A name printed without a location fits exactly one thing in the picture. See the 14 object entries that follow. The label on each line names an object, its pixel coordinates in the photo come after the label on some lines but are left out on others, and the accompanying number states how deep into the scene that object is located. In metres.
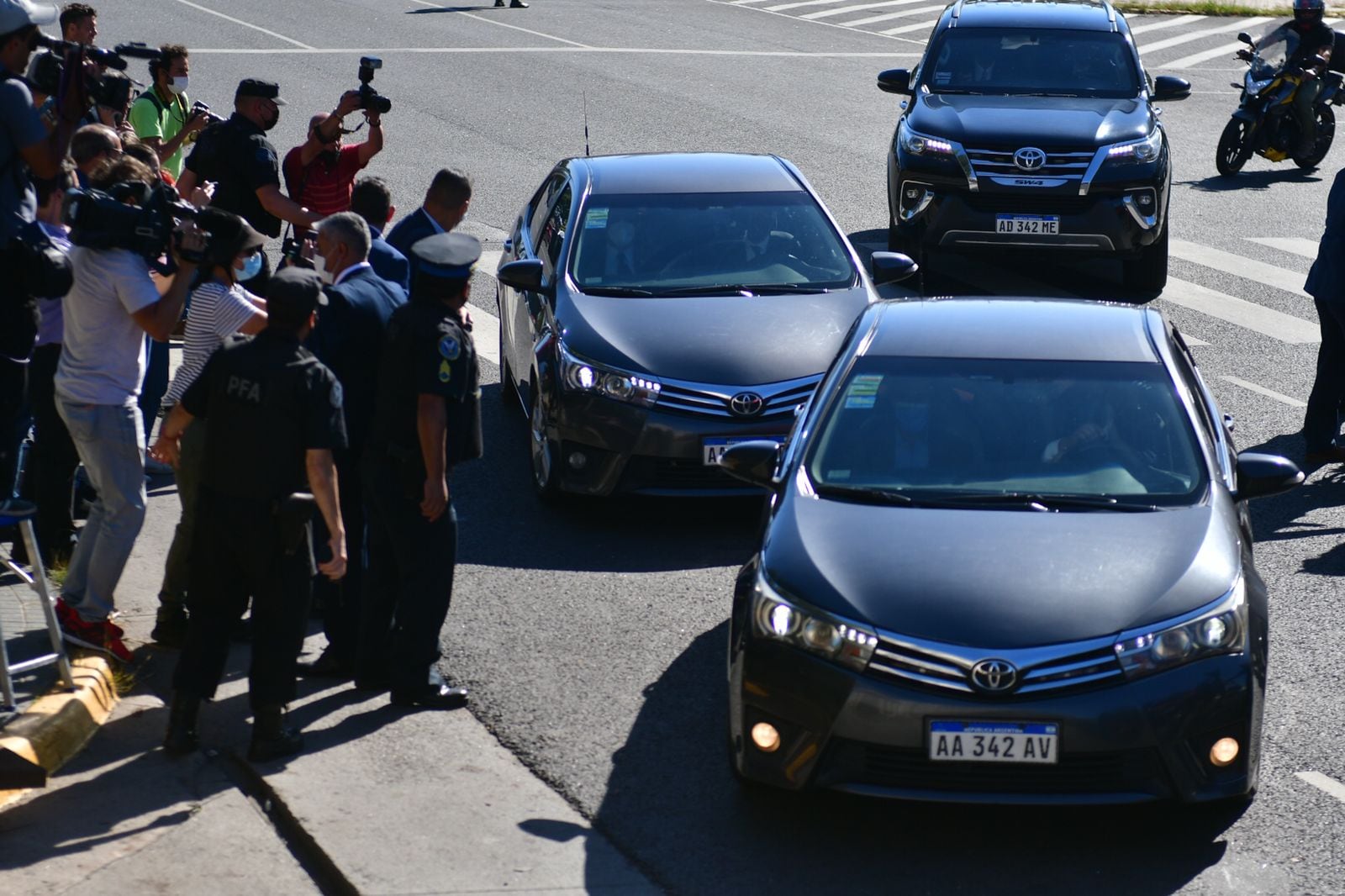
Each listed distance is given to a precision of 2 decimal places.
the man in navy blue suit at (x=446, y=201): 17.23
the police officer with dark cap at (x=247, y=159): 20.91
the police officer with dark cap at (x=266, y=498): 12.32
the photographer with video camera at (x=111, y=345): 13.49
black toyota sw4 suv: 27.41
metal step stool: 12.75
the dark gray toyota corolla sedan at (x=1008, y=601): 10.98
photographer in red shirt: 21.80
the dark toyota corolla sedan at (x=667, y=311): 17.95
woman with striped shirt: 13.84
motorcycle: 38.28
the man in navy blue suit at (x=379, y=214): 16.23
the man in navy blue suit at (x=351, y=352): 14.08
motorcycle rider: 38.47
